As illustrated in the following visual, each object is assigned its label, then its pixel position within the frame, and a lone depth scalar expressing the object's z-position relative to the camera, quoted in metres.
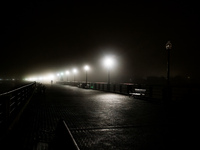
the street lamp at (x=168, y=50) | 12.38
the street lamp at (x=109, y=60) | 24.22
